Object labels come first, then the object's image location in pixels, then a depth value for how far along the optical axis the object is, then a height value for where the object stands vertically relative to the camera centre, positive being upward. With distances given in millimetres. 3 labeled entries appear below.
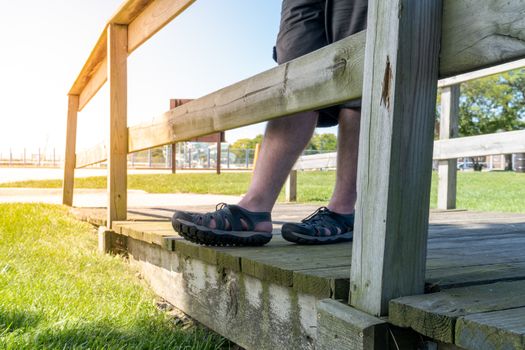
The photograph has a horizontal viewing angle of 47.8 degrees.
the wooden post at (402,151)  1200 +40
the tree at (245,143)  75000 +3133
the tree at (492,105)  35094 +4107
